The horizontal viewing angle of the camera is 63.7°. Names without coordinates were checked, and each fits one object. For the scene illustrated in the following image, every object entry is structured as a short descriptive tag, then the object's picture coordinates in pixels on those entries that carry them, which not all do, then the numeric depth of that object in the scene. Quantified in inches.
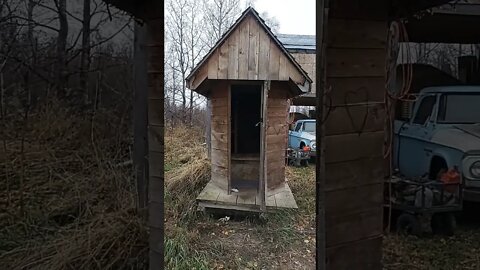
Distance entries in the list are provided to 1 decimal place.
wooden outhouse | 139.0
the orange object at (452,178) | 88.0
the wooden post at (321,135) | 46.4
